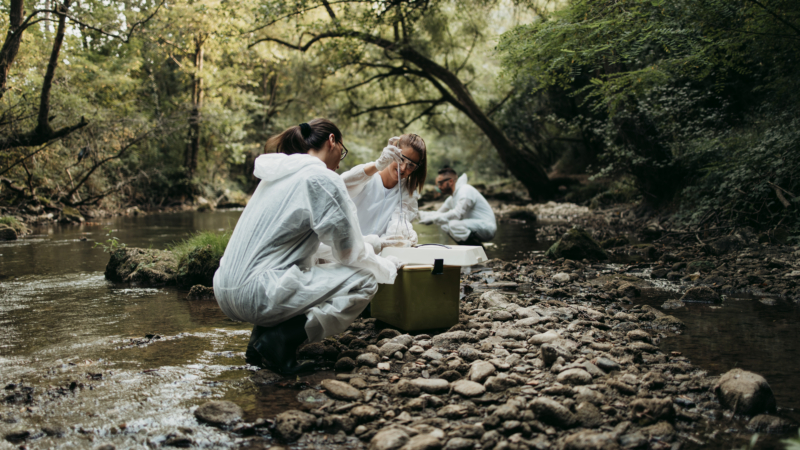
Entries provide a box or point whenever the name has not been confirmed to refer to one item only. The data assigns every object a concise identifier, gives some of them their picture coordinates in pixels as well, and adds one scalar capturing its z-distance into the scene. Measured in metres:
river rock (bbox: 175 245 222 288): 5.43
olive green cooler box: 3.41
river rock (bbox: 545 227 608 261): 6.99
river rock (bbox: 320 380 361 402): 2.49
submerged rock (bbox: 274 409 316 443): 2.12
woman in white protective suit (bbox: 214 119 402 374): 2.77
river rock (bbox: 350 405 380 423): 2.28
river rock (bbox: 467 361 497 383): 2.66
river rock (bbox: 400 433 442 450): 1.97
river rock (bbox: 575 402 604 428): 2.16
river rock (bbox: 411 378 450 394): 2.57
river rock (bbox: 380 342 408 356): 3.13
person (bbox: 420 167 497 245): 7.61
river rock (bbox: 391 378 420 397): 2.55
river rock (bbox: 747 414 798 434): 2.08
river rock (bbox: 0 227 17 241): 10.17
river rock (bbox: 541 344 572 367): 2.83
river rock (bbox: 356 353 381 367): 2.98
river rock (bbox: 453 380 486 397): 2.50
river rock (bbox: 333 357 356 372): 2.94
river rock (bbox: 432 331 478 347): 3.33
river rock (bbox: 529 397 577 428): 2.17
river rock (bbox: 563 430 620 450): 1.93
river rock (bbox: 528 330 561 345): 3.17
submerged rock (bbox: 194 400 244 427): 2.22
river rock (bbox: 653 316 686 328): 3.66
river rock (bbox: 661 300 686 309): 4.31
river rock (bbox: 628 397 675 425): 2.17
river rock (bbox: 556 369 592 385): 2.58
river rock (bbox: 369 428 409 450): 2.00
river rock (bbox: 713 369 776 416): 2.21
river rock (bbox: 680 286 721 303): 4.45
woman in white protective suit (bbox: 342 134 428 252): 4.03
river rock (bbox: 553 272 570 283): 5.56
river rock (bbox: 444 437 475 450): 2.01
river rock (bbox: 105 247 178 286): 5.72
